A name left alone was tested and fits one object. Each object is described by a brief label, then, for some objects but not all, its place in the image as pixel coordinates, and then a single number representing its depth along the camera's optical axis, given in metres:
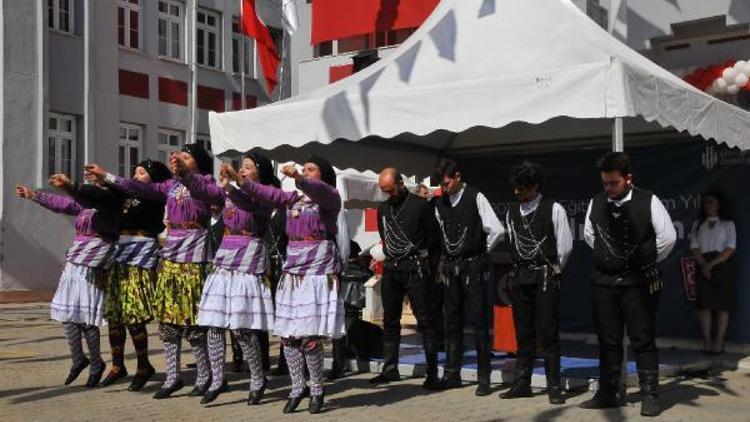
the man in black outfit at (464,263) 7.64
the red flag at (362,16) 21.33
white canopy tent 7.25
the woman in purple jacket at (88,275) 7.89
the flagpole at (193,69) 25.38
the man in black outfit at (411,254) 7.86
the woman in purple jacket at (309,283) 6.69
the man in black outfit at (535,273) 7.14
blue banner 9.94
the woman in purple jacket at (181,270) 7.33
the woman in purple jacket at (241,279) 6.93
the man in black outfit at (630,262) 6.54
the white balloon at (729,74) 11.26
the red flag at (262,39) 21.72
